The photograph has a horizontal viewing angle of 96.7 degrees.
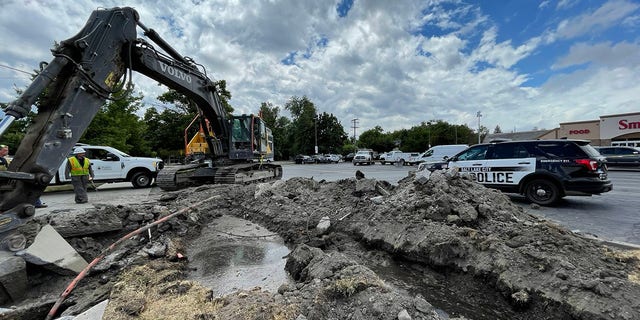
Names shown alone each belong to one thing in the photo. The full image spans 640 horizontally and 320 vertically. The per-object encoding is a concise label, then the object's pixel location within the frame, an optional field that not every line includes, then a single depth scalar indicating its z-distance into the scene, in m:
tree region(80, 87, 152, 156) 20.12
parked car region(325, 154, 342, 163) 48.44
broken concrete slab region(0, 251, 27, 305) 3.21
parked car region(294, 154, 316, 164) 49.08
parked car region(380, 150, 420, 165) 34.19
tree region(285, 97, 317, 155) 62.25
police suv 7.37
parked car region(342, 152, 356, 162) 55.68
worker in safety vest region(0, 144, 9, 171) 6.75
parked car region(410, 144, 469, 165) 19.75
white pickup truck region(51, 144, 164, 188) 12.15
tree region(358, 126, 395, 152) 72.56
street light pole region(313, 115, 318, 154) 59.91
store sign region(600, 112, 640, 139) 34.56
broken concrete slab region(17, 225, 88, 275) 3.57
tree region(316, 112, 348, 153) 62.31
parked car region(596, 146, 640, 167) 18.22
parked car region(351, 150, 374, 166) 36.66
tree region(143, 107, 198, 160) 41.78
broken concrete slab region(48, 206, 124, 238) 4.60
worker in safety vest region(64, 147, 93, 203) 8.90
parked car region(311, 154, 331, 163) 48.19
